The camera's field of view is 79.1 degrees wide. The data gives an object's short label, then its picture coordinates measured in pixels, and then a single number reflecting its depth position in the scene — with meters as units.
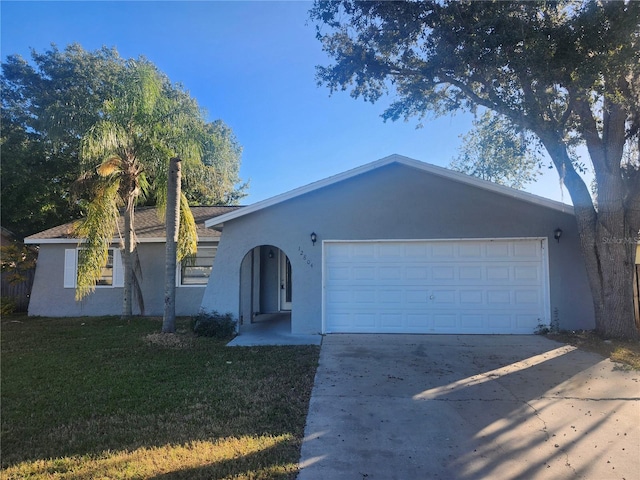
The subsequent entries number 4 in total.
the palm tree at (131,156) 10.79
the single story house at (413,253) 9.31
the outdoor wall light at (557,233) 9.21
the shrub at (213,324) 9.31
